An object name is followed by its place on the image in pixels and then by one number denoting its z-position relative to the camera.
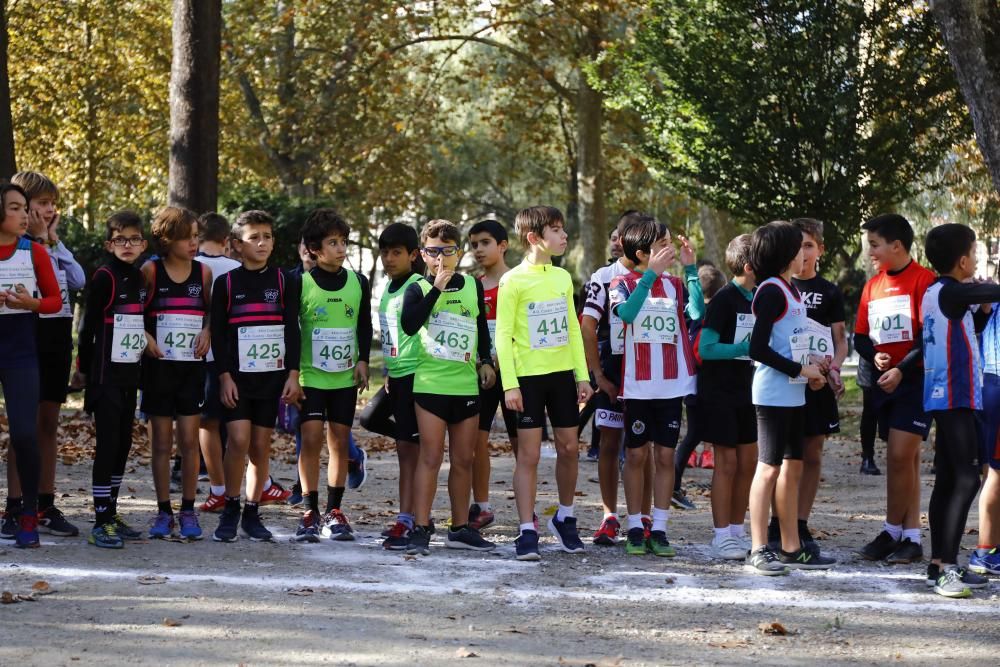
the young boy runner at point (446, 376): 15.23
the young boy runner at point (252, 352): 15.48
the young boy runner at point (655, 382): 15.44
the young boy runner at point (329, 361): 15.78
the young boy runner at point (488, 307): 16.45
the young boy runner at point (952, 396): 13.48
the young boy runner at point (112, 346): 15.17
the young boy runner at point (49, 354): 15.63
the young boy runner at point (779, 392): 14.48
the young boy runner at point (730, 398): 15.52
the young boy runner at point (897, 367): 15.01
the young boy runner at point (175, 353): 15.49
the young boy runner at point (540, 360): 15.27
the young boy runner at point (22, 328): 14.45
